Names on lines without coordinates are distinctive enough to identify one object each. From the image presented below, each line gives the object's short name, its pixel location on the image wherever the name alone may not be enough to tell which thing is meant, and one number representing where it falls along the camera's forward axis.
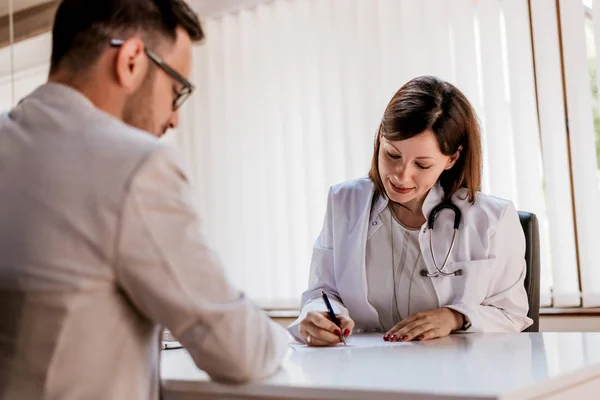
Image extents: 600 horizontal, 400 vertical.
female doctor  2.12
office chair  2.23
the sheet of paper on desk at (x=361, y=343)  1.73
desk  1.09
